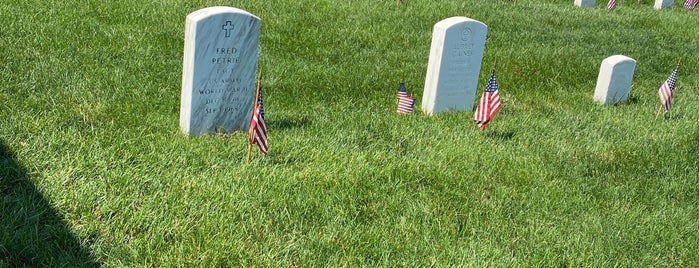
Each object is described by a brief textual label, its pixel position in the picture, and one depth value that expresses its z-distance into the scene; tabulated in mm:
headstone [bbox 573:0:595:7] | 15133
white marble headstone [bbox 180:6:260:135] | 5504
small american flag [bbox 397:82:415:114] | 7059
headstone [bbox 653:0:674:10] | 16469
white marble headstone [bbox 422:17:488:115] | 7117
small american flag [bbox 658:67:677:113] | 7527
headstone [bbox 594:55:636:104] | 8430
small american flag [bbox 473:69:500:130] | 6395
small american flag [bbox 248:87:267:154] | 4938
